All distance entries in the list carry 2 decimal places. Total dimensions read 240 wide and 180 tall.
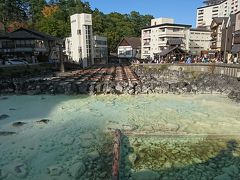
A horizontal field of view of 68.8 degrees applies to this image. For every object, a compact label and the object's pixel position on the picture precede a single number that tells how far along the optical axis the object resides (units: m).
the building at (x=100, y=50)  44.15
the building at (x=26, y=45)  31.50
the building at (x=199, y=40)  50.76
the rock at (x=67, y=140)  8.32
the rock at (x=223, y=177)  6.14
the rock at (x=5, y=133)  9.14
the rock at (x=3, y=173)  6.33
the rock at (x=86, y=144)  8.04
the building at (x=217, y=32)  38.85
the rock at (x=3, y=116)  11.39
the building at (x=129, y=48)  52.14
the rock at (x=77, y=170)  6.33
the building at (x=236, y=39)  29.97
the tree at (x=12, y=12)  46.36
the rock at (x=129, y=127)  9.47
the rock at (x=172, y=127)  9.49
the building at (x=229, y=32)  33.44
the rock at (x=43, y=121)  10.58
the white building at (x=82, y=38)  33.76
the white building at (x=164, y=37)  45.50
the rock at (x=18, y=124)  10.25
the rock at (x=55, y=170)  6.45
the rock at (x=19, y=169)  6.45
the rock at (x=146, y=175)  6.11
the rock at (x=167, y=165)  6.61
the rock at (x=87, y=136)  8.71
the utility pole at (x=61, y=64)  28.46
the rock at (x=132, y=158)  6.86
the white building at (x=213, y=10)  74.55
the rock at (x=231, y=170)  6.34
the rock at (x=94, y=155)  7.12
